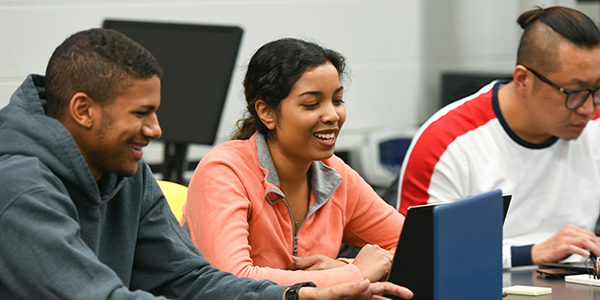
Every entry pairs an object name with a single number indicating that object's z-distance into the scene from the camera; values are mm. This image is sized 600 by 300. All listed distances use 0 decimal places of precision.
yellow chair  3683
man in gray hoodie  2907
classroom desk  3356
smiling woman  3381
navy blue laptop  3048
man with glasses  3887
